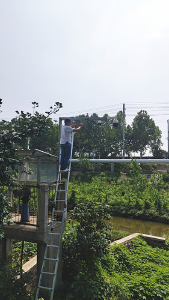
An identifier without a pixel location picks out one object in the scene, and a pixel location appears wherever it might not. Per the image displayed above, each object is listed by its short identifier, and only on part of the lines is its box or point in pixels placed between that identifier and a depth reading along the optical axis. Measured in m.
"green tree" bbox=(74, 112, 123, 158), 32.53
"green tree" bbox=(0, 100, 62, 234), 2.90
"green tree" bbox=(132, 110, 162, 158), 32.66
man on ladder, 5.07
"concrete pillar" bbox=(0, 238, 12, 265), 4.31
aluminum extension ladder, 3.95
